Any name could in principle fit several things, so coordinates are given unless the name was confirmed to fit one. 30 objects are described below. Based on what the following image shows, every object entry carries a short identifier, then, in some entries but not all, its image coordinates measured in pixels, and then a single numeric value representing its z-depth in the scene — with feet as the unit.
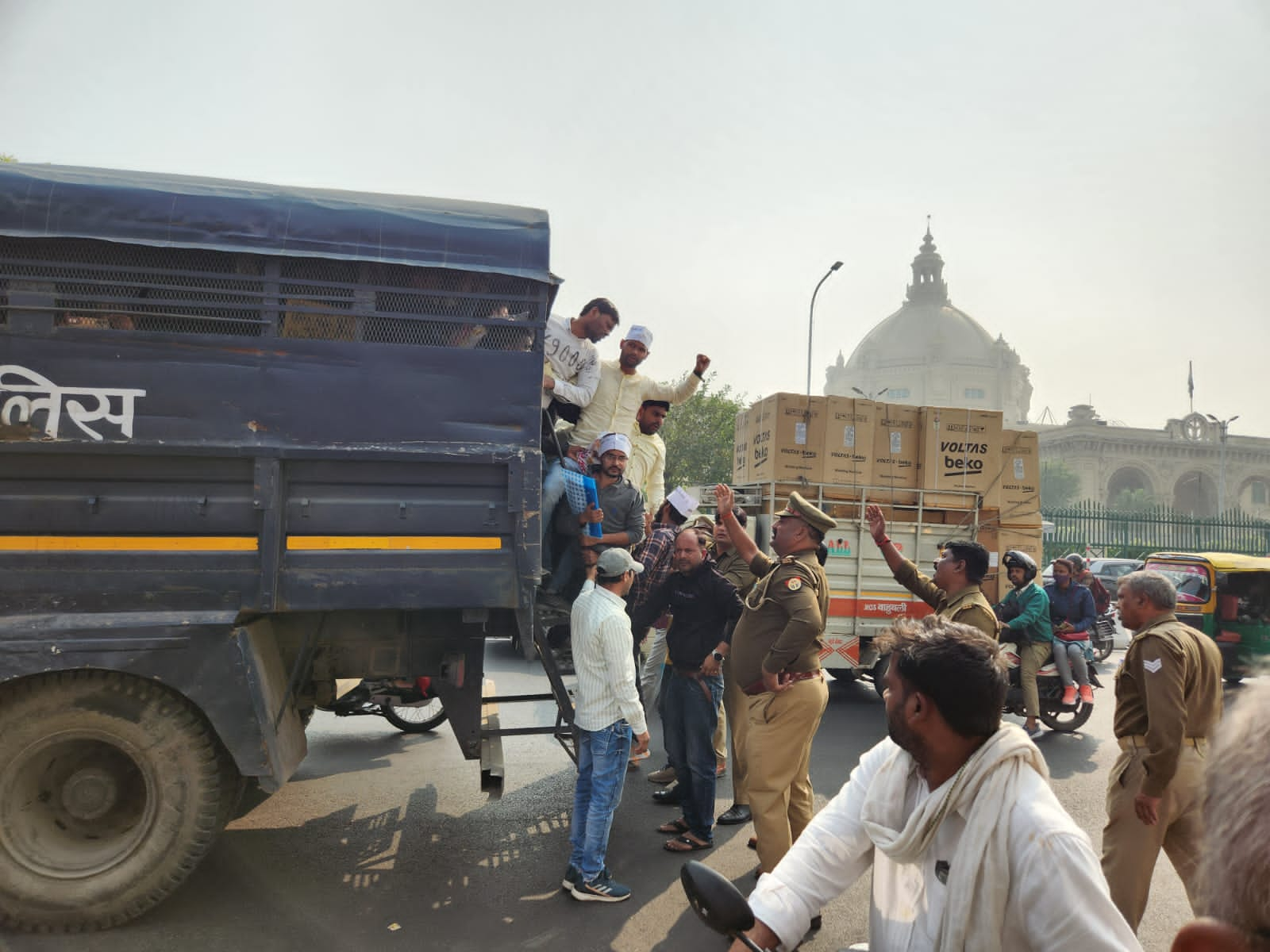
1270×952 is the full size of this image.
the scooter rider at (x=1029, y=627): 23.57
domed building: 298.15
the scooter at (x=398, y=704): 16.85
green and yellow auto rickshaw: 33.47
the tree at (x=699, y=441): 90.58
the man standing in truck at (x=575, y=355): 16.55
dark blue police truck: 10.82
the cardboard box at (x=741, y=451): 31.14
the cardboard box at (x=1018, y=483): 28.94
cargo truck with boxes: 26.68
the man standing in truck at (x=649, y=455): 18.33
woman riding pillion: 24.56
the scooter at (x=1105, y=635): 34.00
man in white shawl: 5.03
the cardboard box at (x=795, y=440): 27.02
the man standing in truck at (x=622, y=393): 17.79
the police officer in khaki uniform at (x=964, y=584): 14.73
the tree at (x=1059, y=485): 196.34
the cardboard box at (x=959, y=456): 28.19
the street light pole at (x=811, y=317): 71.82
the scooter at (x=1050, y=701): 24.11
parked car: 63.31
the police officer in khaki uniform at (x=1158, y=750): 10.59
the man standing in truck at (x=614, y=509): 15.48
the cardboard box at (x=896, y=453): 27.89
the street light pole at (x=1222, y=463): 125.44
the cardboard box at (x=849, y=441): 27.37
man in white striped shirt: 12.62
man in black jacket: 14.96
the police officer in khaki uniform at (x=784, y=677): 12.80
